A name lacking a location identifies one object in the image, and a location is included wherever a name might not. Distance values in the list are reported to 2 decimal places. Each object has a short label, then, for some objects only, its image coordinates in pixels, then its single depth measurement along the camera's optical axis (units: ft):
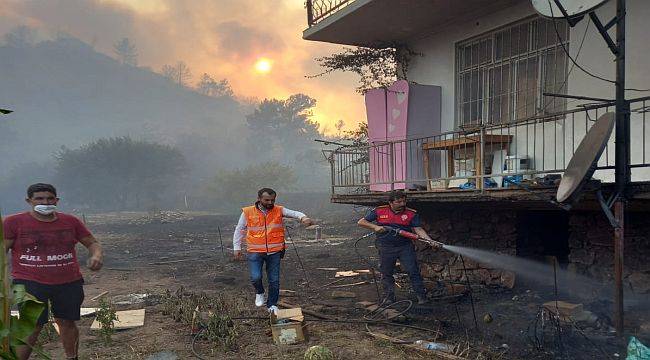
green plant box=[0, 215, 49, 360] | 5.17
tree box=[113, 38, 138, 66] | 517.96
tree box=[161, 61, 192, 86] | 534.78
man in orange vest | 22.20
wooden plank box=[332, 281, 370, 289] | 30.30
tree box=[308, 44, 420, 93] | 37.45
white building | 22.00
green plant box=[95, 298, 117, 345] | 19.11
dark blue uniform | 23.76
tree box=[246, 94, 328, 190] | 293.64
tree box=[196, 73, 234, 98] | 520.01
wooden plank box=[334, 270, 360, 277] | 33.90
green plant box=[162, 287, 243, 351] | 18.75
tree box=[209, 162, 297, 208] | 176.35
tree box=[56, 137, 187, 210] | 171.94
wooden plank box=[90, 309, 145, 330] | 21.39
